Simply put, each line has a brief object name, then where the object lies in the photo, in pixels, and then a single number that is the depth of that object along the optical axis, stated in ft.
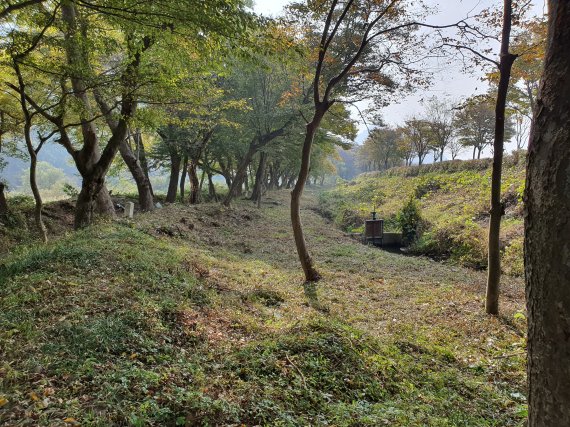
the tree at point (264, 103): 58.95
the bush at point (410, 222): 54.44
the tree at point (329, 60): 25.02
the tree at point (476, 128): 108.34
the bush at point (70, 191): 59.72
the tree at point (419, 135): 122.21
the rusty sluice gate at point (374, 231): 53.42
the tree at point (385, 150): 154.92
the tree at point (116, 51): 17.40
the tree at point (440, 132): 118.62
